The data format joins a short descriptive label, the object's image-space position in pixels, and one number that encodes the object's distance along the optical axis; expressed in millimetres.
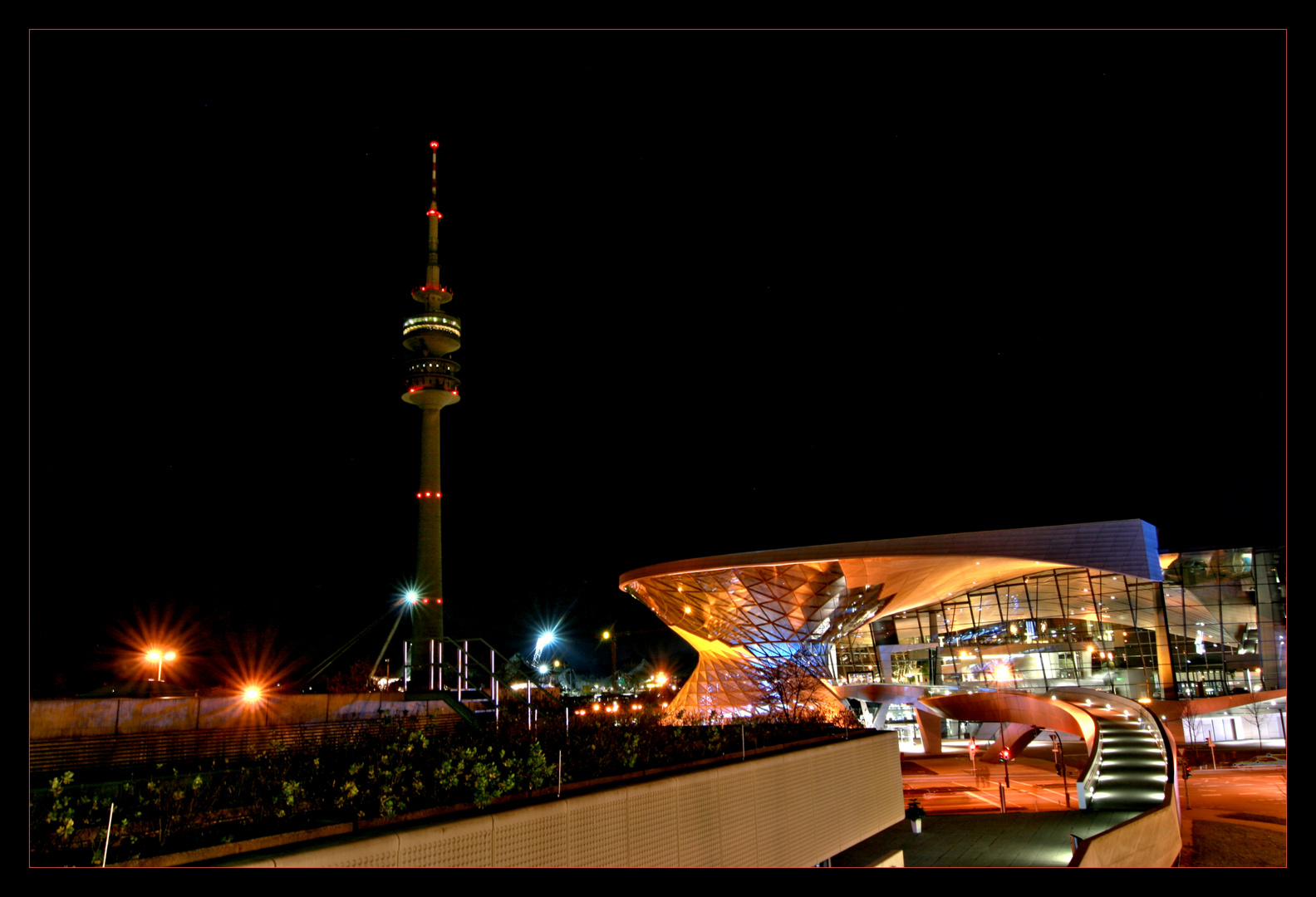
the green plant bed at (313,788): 8023
